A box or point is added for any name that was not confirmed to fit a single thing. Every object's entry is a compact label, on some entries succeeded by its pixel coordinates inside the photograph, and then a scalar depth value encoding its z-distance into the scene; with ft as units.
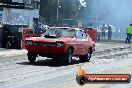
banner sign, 91.10
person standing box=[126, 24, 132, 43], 129.72
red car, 46.88
